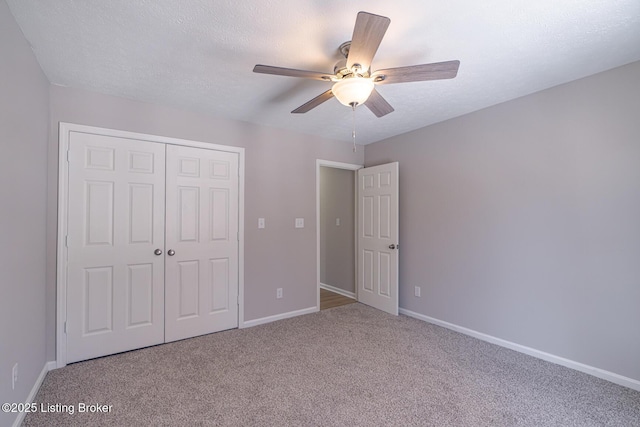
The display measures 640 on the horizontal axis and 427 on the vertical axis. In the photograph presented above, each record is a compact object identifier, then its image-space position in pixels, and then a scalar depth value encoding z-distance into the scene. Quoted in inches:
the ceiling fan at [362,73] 60.1
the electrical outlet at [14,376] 65.7
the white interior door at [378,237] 149.3
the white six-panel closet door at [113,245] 100.2
